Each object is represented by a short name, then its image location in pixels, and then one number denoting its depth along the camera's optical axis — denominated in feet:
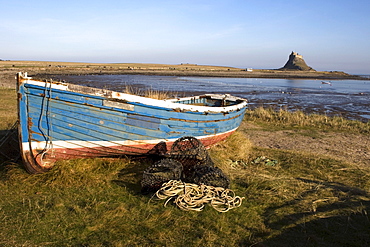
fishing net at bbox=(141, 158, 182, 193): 17.15
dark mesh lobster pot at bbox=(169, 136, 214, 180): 19.77
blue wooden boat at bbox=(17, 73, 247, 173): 18.75
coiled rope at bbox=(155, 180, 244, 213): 15.57
